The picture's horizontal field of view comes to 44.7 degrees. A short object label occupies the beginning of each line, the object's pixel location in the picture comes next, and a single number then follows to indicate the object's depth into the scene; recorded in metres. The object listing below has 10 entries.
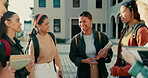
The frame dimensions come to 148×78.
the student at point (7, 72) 1.77
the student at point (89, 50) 2.91
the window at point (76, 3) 25.16
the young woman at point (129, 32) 2.11
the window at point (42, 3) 24.88
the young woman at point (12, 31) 2.14
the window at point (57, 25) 25.05
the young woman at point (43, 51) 2.87
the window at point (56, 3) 24.92
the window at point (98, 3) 25.38
